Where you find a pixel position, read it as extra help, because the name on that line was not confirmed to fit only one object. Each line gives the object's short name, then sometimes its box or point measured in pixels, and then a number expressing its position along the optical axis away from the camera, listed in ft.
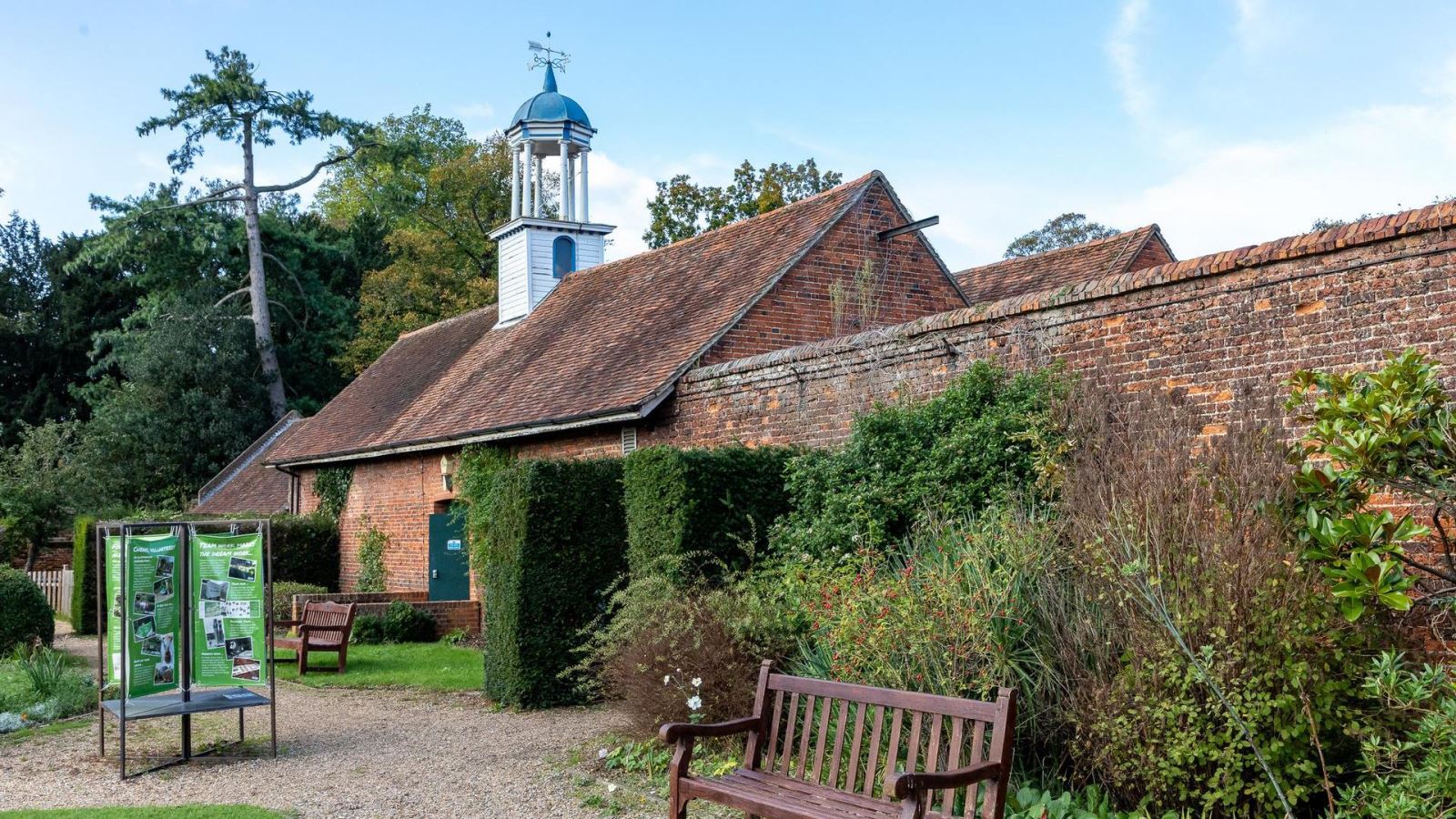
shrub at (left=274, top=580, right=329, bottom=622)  57.62
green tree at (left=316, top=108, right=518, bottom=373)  121.29
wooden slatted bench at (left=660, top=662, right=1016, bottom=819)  15.97
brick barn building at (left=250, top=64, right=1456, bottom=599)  24.21
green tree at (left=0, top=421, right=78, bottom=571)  84.64
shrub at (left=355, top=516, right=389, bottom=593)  64.80
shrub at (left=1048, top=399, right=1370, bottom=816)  18.70
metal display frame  27.43
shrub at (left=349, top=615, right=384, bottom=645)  54.03
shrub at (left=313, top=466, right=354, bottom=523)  69.97
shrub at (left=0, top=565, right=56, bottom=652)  47.42
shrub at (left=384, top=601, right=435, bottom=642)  54.03
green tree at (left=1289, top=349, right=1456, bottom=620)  18.35
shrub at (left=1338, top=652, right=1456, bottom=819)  16.52
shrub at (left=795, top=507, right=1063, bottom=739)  21.50
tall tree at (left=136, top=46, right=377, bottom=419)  111.96
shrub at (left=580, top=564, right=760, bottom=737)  26.16
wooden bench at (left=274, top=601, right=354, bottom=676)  44.16
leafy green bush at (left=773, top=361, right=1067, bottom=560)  28.58
